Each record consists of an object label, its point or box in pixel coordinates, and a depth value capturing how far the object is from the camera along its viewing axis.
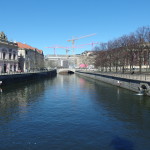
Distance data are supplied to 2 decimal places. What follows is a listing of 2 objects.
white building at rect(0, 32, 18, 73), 87.44
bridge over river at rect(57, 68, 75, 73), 186.90
